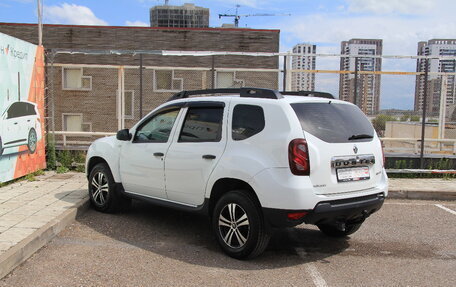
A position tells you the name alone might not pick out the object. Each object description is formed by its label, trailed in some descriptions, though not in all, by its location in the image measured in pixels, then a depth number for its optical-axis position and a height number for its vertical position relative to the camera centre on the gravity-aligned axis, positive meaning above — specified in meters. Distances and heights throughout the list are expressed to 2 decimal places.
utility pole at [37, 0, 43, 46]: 10.12 +2.06
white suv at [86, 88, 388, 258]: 4.41 -0.60
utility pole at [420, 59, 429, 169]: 10.14 -0.03
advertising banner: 8.05 -0.05
